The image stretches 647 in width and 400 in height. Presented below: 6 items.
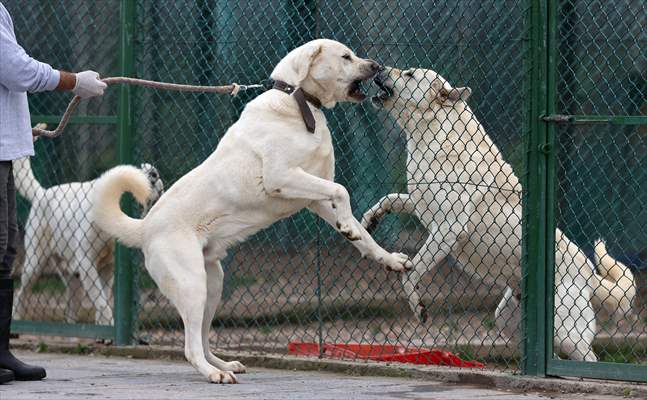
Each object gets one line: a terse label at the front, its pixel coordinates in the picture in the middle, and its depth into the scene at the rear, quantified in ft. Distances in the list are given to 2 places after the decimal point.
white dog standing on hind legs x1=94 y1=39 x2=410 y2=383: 34.06
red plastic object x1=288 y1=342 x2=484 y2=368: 38.09
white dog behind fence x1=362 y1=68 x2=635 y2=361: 38.86
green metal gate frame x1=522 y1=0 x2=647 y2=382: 34.63
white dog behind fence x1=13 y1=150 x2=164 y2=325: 51.19
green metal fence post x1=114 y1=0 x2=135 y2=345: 44.32
